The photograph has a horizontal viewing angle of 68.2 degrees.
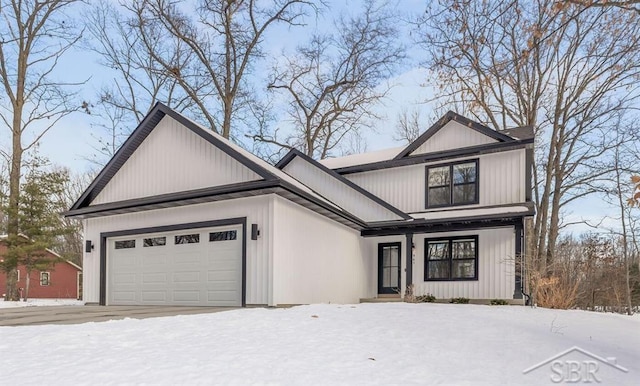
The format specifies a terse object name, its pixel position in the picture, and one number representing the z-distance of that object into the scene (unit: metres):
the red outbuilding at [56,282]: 34.25
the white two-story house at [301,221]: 11.91
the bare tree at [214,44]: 26.03
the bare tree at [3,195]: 21.32
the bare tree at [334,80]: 27.56
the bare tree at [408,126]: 30.20
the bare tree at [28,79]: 21.55
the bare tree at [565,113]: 22.03
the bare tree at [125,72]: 26.48
